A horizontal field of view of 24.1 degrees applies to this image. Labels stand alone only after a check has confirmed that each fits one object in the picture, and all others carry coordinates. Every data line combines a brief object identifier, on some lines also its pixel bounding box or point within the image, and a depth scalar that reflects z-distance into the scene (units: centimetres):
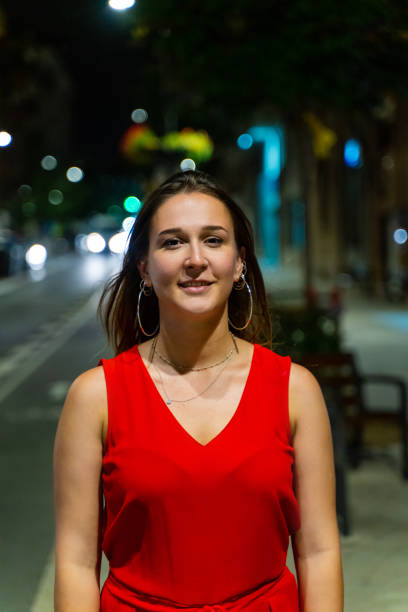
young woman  217
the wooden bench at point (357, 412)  690
